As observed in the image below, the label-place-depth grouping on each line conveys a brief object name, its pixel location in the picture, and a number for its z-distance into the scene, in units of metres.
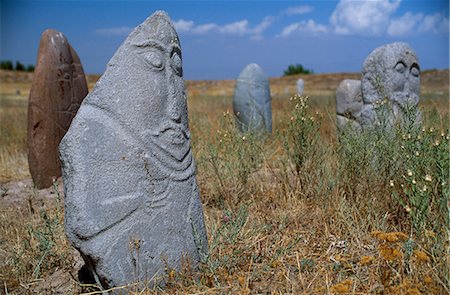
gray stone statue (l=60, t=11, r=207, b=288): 2.35
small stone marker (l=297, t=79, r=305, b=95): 20.80
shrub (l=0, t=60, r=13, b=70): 31.63
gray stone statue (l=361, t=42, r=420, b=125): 5.20
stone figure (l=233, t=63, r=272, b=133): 8.14
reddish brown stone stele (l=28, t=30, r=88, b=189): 5.02
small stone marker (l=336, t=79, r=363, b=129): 6.95
